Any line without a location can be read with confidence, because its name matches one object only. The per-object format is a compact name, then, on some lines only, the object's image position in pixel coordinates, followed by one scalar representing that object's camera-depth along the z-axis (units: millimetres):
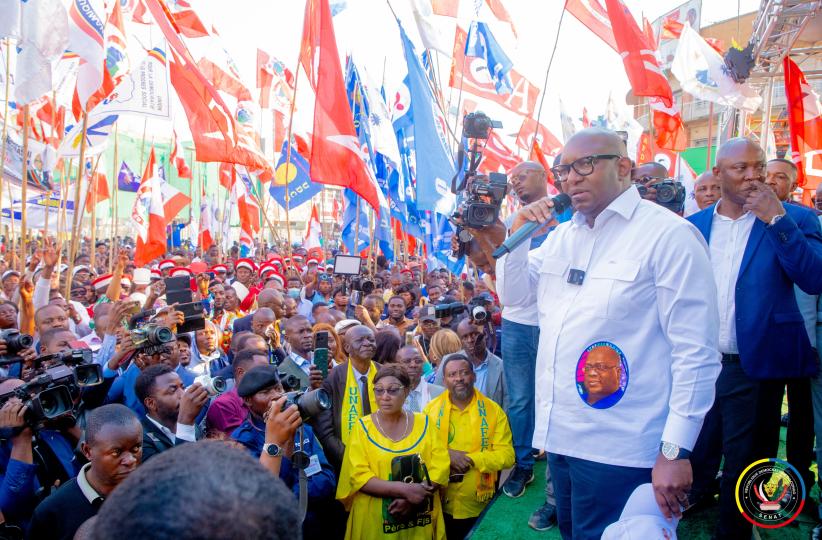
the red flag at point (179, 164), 14055
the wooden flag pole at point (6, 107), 7039
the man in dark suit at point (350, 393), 3803
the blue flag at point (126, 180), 16438
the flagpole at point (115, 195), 12297
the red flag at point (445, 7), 7891
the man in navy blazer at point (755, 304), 2600
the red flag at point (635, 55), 6793
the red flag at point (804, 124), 7520
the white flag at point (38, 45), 5671
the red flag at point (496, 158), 10125
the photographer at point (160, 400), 3518
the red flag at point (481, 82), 8914
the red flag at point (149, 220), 9555
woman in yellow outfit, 3346
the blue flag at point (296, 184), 11031
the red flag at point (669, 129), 9062
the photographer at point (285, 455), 3279
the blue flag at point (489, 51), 8695
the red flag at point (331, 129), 6824
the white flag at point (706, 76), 8461
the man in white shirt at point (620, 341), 1878
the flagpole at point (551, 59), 6545
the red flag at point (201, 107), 6914
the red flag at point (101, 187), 13505
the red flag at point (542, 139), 11383
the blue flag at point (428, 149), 6883
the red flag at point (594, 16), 7234
